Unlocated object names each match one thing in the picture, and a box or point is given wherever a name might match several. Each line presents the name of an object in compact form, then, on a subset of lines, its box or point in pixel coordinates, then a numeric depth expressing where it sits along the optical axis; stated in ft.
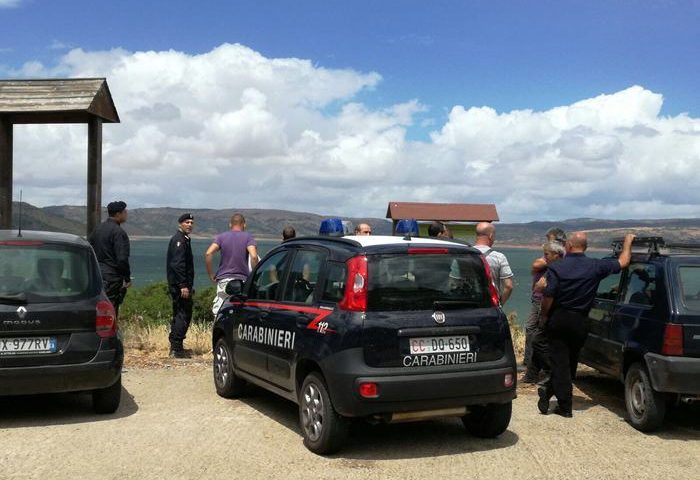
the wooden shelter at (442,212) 43.75
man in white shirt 29.60
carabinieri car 19.21
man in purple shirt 33.37
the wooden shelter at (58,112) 36.55
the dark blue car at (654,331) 21.83
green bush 74.38
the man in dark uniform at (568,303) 24.62
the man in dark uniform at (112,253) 31.42
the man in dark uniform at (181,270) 33.50
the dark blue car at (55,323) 22.11
